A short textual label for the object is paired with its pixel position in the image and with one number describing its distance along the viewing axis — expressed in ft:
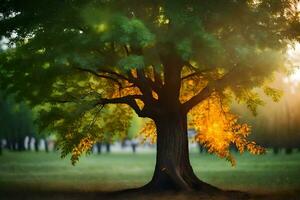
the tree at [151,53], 68.74
